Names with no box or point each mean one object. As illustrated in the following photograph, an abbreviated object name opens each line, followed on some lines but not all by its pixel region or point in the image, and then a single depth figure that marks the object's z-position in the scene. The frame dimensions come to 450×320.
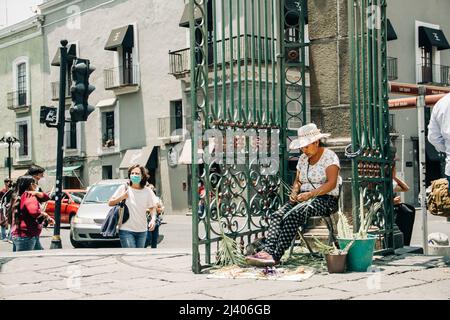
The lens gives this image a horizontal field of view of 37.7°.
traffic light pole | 11.34
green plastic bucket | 6.21
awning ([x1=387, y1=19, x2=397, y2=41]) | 27.94
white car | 13.40
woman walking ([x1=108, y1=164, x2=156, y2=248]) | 8.83
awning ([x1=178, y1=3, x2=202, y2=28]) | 26.82
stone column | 7.66
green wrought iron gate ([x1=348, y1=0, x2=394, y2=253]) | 6.99
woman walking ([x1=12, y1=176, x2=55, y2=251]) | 8.87
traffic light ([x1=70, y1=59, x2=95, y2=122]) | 11.45
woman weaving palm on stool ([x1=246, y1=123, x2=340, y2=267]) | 6.47
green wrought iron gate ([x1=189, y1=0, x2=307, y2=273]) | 6.51
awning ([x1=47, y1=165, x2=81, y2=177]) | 33.19
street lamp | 26.61
